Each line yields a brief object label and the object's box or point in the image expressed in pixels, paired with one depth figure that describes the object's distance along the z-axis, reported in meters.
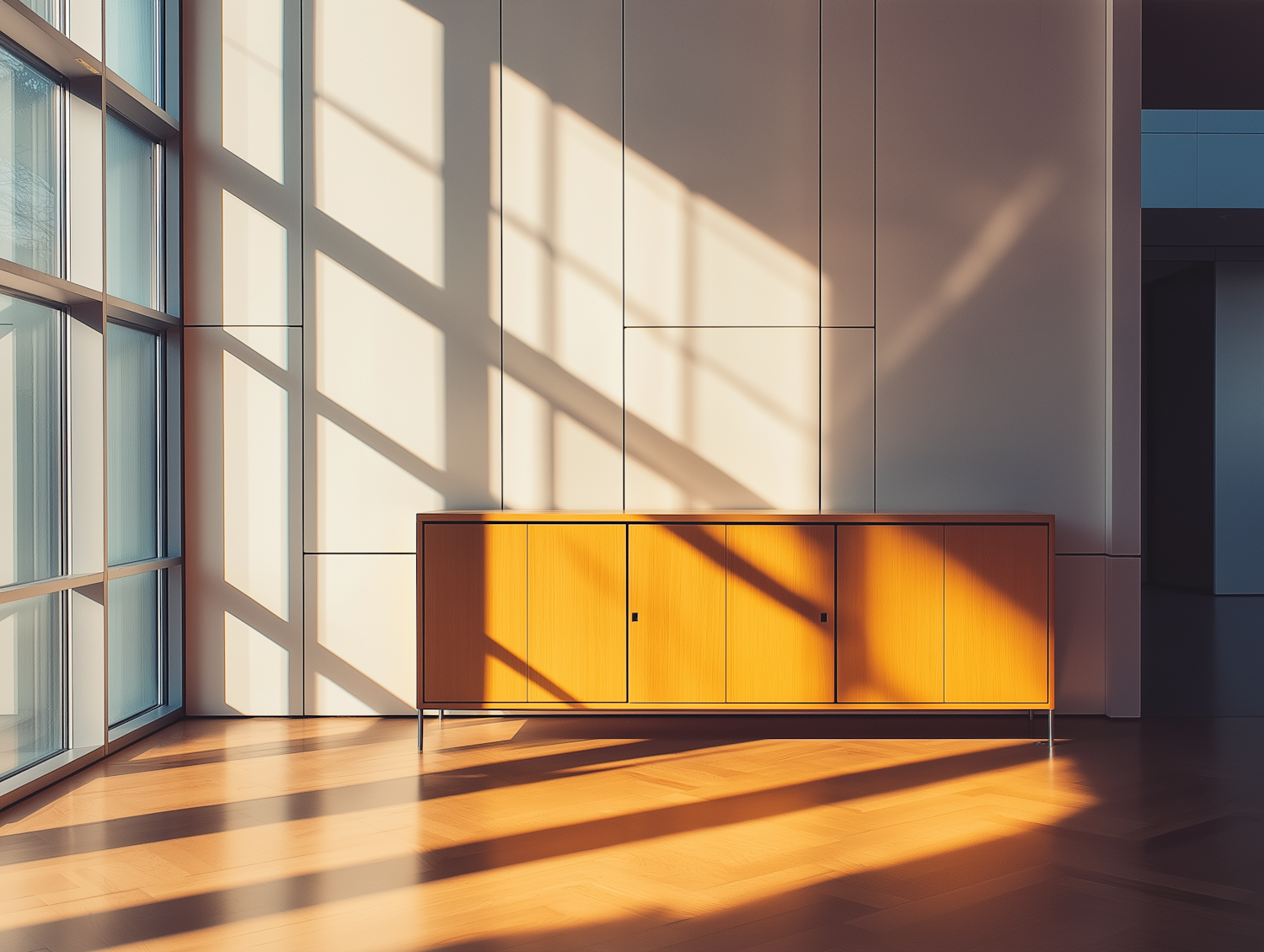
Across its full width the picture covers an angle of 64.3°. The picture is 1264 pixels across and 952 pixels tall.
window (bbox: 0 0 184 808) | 4.04
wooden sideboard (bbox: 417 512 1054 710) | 4.72
